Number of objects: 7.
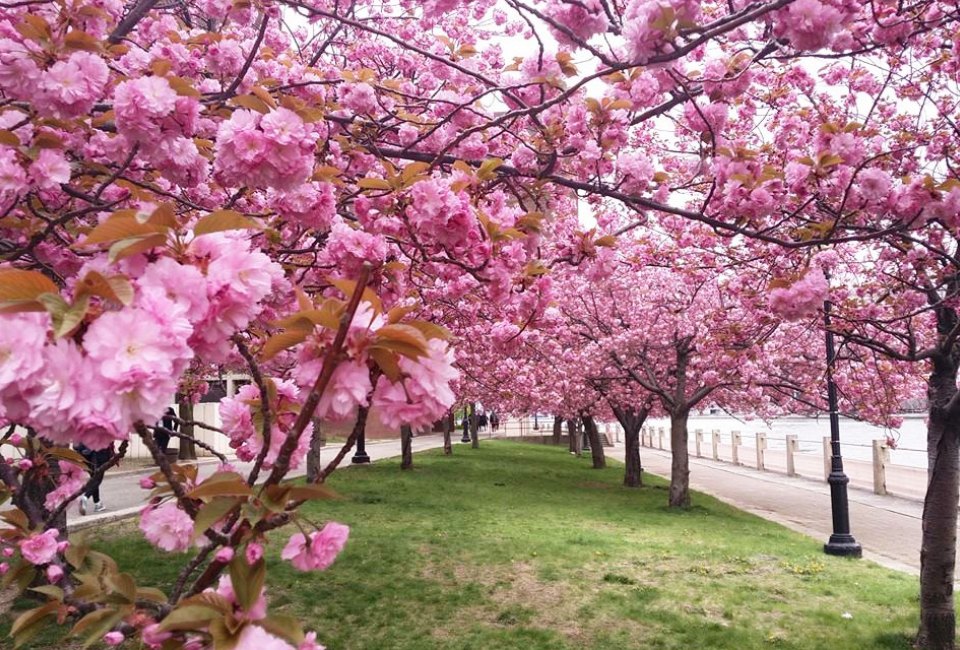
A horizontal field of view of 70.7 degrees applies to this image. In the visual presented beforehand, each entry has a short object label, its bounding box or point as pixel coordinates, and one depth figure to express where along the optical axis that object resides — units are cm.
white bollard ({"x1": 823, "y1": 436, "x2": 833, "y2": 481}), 1938
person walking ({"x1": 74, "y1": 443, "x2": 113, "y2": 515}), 971
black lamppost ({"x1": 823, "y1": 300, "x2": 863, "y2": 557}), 946
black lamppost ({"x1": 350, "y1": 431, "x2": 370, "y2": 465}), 1996
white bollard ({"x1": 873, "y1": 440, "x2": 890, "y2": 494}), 1641
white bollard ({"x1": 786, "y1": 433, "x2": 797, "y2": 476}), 2139
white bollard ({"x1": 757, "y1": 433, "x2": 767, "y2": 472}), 2361
